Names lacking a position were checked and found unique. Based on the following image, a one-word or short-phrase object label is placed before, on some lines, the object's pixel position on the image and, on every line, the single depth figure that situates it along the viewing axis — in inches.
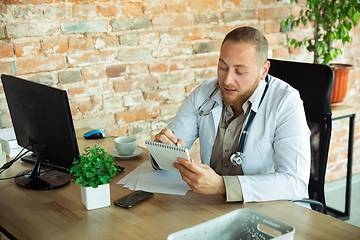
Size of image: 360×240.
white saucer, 70.1
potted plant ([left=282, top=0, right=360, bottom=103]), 106.2
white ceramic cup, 69.7
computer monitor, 52.9
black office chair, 66.7
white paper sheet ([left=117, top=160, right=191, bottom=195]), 55.8
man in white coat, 52.9
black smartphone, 51.0
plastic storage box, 39.7
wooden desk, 44.3
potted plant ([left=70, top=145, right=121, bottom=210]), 48.9
